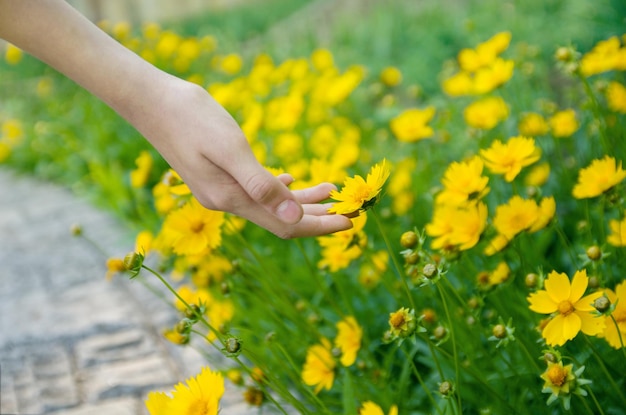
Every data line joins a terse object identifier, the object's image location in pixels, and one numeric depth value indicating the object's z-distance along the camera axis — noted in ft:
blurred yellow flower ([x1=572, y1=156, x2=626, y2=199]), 3.85
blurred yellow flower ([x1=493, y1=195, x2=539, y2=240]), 3.83
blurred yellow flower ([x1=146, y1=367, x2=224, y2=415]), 3.22
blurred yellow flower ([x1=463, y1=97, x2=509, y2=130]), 5.69
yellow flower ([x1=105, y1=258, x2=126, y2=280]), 4.59
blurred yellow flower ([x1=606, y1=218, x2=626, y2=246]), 3.89
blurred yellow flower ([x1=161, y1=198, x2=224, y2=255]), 4.12
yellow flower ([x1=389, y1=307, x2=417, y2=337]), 3.33
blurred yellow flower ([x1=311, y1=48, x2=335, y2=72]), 9.01
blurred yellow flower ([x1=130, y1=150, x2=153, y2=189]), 6.68
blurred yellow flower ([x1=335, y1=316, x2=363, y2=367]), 4.33
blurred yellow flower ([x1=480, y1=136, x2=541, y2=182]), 4.08
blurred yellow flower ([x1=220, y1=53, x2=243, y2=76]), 9.93
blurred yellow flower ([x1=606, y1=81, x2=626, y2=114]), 5.36
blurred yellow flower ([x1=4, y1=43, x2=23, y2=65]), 11.64
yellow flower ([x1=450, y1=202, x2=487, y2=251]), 3.85
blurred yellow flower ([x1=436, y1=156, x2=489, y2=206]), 3.87
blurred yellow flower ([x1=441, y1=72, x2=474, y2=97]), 6.44
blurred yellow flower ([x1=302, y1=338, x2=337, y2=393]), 4.34
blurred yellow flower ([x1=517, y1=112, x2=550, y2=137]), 5.97
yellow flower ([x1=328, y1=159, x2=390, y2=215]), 3.23
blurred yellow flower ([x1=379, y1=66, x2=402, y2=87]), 8.39
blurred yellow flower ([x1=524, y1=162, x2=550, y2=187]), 5.41
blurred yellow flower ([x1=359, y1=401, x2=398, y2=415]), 3.26
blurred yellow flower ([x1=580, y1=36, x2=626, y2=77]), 5.16
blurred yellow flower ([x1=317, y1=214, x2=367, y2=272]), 4.25
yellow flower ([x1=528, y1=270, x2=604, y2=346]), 3.19
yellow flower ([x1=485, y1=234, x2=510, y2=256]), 4.00
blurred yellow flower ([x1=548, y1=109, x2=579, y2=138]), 5.74
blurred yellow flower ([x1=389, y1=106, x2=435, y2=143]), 5.84
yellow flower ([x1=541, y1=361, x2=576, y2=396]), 3.08
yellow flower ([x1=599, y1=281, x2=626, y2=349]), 3.41
